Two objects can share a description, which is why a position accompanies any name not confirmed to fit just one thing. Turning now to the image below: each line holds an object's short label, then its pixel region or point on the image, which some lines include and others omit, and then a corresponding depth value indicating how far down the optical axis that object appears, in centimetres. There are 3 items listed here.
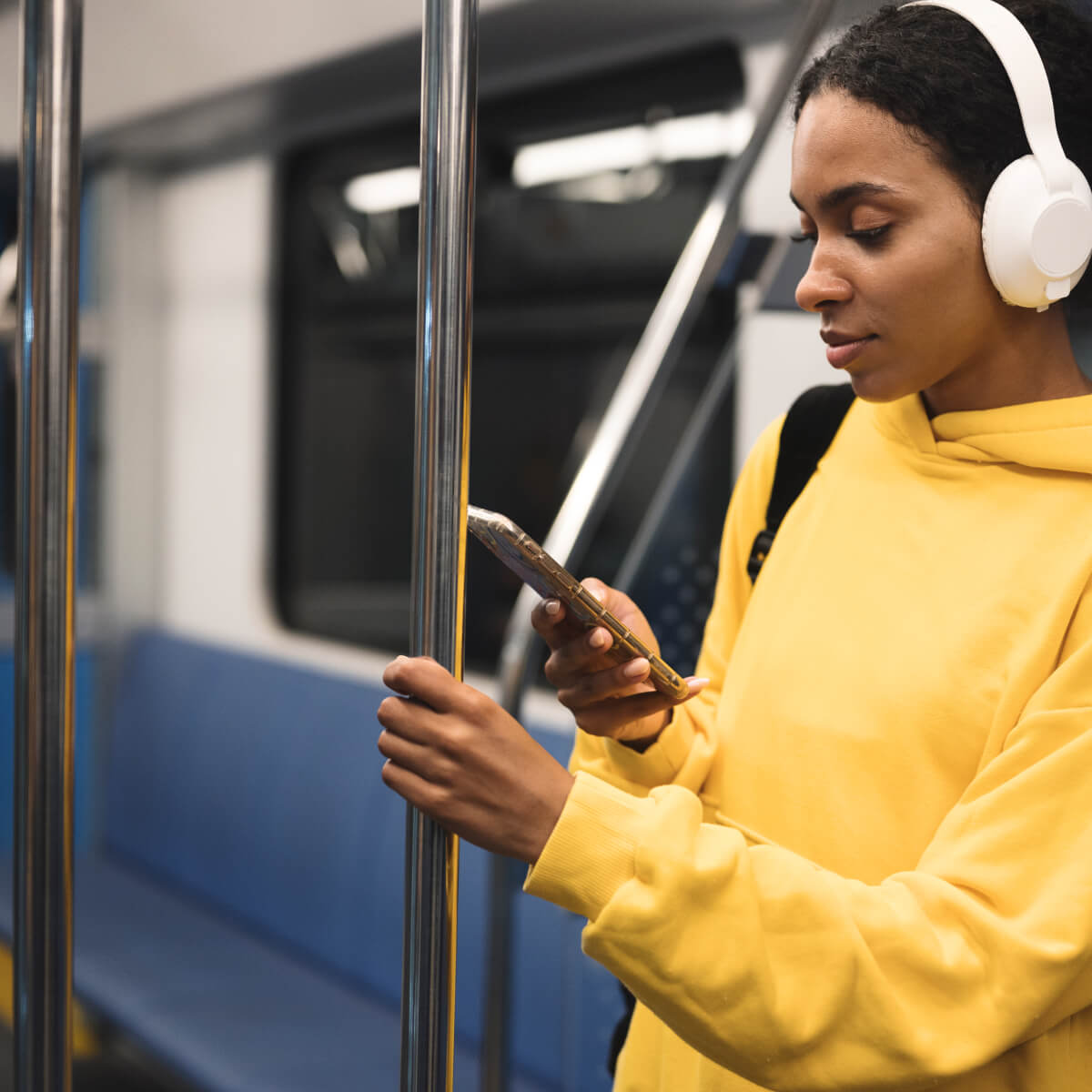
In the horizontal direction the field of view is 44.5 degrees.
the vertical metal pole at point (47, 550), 89
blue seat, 246
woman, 69
